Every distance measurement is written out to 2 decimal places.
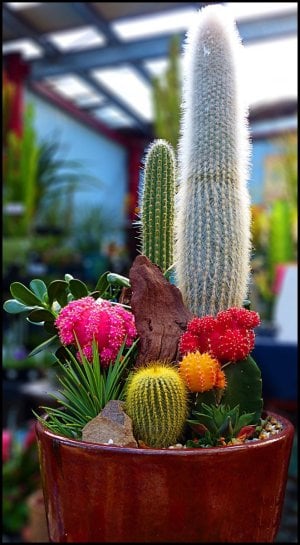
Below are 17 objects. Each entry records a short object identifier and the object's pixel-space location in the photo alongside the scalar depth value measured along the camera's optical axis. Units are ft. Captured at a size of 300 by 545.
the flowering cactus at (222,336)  1.98
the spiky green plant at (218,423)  1.87
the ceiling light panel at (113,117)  25.90
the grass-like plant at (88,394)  2.00
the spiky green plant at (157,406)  1.83
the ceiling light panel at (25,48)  17.48
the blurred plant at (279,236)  7.48
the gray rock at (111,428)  1.82
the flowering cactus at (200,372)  1.91
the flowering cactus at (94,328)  2.09
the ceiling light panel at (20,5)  14.49
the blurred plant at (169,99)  6.97
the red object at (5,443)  4.98
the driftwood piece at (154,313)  2.09
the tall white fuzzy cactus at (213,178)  2.17
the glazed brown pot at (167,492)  1.66
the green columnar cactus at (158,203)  2.27
